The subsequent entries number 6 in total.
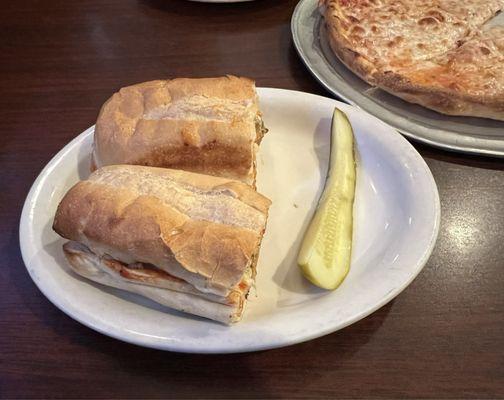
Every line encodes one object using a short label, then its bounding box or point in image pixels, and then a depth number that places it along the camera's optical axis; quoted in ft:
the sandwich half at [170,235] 0.89
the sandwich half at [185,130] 1.13
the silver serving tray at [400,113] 1.27
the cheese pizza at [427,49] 1.32
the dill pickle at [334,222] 0.99
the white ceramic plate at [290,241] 0.90
